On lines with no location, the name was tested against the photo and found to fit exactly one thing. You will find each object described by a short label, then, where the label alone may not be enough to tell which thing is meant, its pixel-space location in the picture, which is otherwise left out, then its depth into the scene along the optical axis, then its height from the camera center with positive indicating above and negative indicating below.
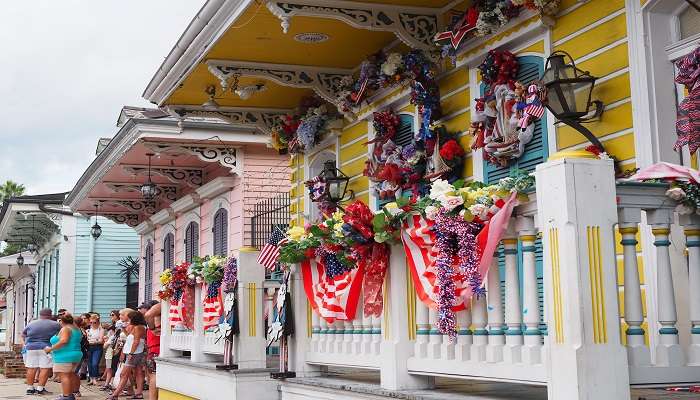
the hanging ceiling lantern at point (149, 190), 17.25 +2.71
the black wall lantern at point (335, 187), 11.22 +1.75
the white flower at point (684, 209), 4.61 +0.56
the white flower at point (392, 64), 9.41 +2.78
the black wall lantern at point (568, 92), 6.43 +1.67
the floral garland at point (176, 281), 12.19 +0.65
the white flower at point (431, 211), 5.44 +0.69
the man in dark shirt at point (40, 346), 17.72 -0.31
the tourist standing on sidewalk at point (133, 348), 13.92 -0.32
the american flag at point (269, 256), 9.02 +0.71
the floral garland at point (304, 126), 11.91 +2.76
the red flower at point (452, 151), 8.60 +1.67
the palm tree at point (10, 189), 68.94 +11.07
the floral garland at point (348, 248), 6.40 +0.62
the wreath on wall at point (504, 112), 7.46 +1.84
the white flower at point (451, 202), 5.23 +0.71
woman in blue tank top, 14.76 -0.41
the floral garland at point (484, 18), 7.40 +2.70
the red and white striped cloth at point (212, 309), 10.99 +0.22
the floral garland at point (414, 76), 9.05 +2.65
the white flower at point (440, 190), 5.33 +0.81
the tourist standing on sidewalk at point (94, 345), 19.80 -0.36
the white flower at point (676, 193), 4.57 +0.64
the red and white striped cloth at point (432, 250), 4.96 +0.45
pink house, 15.83 +3.15
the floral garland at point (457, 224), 5.04 +0.58
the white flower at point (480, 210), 5.04 +0.63
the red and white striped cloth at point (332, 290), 7.05 +0.28
